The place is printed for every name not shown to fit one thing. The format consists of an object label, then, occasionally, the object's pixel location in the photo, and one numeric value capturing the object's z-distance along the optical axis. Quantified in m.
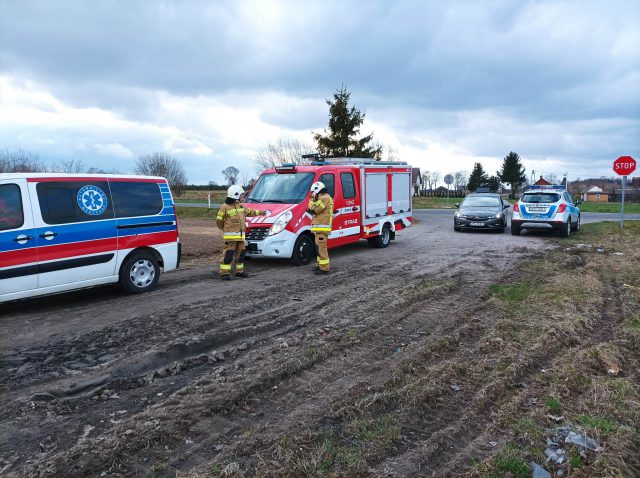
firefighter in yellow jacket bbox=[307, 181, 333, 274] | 9.83
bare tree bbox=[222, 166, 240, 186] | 52.11
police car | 16.06
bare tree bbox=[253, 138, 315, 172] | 38.28
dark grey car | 17.70
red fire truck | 10.41
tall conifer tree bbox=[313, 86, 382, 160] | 26.00
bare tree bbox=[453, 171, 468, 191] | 93.06
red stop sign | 17.98
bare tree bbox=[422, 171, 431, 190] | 87.94
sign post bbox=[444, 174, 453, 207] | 35.00
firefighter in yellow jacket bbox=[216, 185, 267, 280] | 9.27
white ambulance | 6.59
